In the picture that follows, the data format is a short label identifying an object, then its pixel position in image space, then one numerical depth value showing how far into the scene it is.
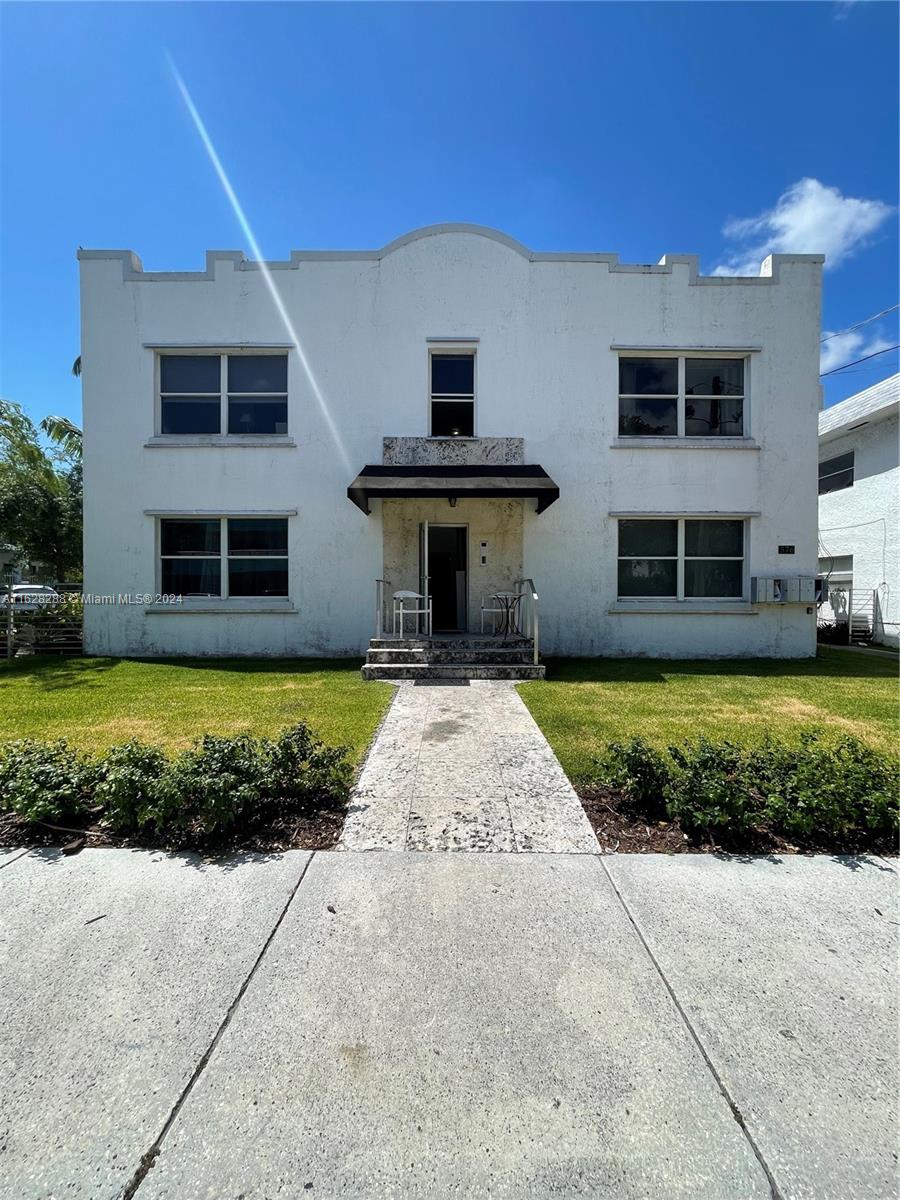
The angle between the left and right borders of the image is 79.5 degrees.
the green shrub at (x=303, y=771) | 4.08
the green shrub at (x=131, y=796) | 3.65
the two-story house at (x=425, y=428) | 11.36
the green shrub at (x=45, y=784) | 3.74
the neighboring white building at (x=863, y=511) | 14.74
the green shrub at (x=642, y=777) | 4.08
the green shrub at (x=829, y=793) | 3.62
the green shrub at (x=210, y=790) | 3.61
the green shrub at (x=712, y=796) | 3.63
